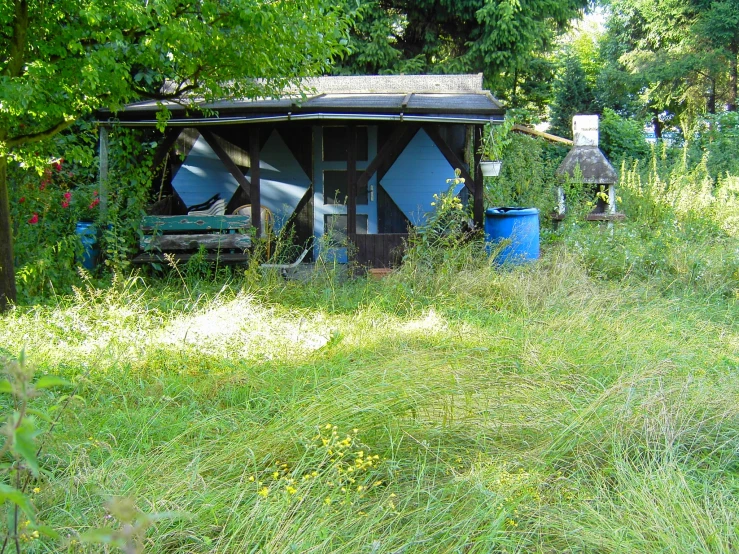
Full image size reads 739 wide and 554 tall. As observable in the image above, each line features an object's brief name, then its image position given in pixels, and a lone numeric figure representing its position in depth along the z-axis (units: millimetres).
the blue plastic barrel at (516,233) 8633
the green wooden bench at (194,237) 8625
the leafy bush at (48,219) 7180
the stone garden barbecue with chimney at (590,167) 12375
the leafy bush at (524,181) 11906
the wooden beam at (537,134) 16719
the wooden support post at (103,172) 8891
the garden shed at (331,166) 10688
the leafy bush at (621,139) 20141
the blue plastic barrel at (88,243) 8391
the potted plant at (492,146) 9219
